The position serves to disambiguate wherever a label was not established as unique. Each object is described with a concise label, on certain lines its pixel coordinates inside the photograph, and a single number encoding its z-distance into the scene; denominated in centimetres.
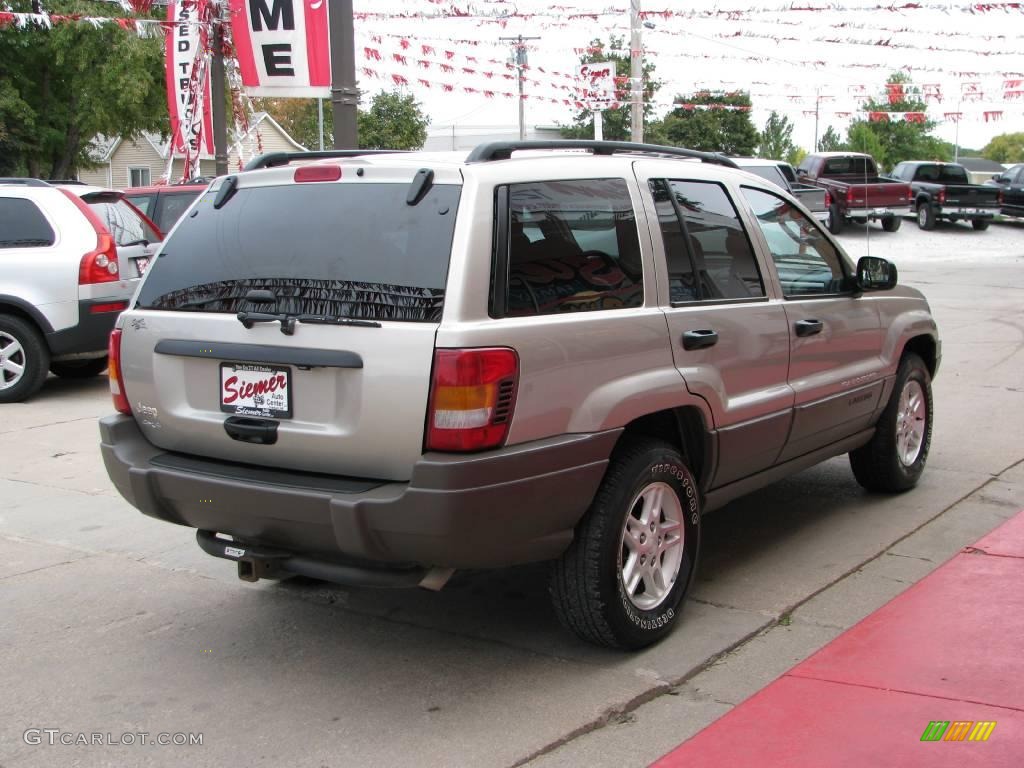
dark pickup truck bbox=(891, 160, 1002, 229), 2959
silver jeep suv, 369
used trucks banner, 1566
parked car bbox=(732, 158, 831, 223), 2082
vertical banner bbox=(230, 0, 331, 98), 919
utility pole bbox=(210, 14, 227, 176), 1612
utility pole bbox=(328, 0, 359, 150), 819
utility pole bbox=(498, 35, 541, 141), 1840
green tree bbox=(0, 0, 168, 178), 3062
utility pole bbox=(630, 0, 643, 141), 2124
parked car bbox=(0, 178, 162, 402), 958
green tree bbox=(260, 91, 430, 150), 5797
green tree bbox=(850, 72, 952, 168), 6738
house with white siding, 5312
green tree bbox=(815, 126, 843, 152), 8294
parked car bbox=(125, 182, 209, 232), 1267
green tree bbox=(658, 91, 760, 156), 4891
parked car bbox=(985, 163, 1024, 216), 3039
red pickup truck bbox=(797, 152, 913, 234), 2748
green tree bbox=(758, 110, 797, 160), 7394
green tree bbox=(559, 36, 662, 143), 4228
